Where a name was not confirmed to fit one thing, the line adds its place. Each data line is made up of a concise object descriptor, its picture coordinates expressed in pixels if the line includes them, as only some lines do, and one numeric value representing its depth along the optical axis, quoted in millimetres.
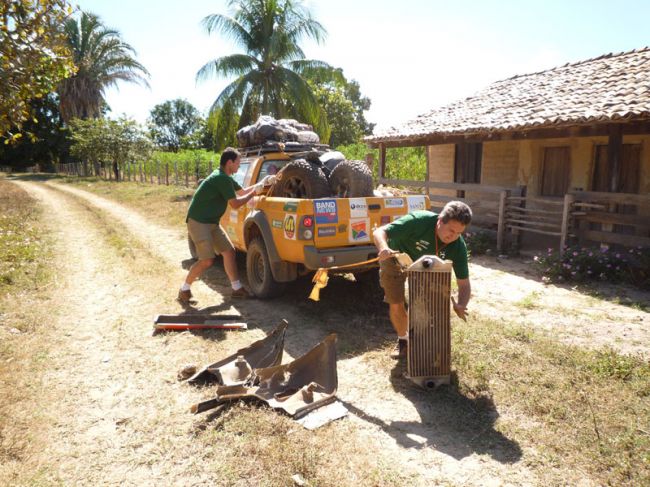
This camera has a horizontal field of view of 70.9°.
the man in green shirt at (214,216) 5699
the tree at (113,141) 30453
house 8508
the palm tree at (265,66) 18062
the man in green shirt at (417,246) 3668
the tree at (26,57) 5602
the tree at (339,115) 40719
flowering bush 7330
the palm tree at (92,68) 33031
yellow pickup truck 5020
